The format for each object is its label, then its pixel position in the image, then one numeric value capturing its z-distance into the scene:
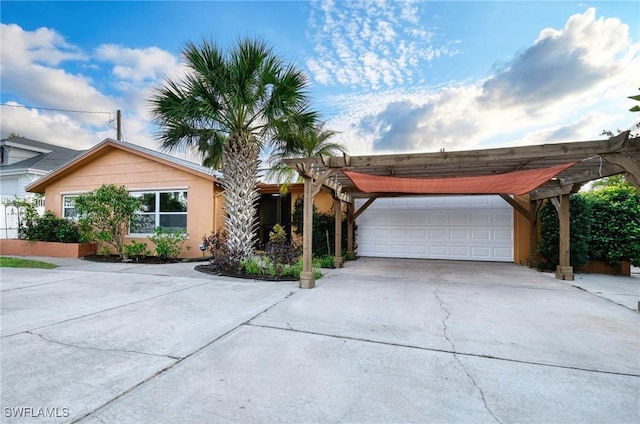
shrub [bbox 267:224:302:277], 6.51
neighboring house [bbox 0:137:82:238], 15.75
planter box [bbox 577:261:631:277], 7.47
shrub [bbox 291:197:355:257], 9.80
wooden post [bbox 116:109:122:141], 17.94
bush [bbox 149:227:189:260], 9.16
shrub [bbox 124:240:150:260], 9.30
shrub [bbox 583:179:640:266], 7.15
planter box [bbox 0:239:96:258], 10.08
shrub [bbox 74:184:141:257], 9.14
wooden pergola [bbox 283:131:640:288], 4.29
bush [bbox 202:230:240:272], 7.22
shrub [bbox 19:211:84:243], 10.45
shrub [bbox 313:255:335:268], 8.28
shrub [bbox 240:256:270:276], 6.78
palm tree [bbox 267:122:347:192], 7.75
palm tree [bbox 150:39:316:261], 6.40
